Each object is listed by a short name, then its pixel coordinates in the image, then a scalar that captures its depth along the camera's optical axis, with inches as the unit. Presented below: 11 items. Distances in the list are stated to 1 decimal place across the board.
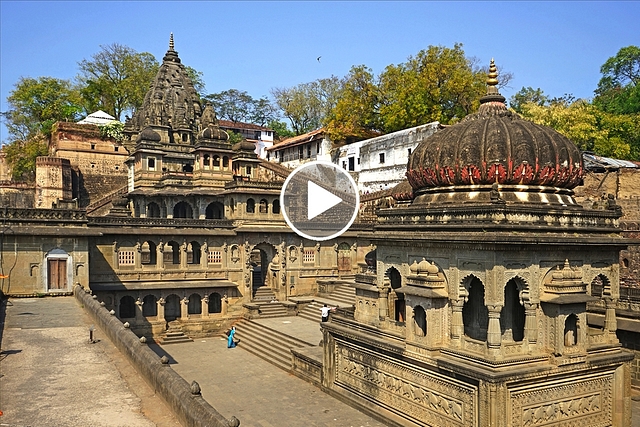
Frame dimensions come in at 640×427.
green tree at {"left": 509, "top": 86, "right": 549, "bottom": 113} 2249.0
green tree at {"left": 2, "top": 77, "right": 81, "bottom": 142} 2076.8
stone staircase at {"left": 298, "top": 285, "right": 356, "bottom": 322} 1170.0
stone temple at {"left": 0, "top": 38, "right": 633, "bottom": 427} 519.8
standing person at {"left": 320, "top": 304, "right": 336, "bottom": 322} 1032.2
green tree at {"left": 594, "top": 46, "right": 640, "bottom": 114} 1790.1
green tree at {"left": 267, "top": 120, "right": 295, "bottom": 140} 2944.9
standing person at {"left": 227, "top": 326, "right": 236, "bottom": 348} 1069.8
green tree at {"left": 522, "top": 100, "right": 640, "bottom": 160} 1435.8
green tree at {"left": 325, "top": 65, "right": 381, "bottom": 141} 1903.3
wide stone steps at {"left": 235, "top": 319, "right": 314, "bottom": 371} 930.1
